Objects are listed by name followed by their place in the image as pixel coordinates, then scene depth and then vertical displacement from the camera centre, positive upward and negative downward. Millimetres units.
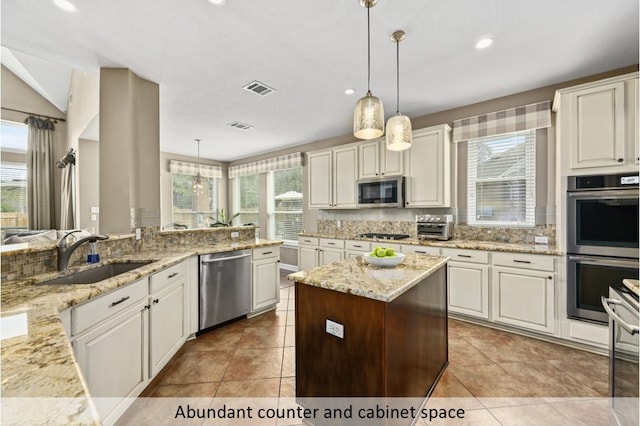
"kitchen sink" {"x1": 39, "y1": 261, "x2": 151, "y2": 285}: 1782 -452
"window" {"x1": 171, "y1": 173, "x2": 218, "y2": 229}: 6301 +265
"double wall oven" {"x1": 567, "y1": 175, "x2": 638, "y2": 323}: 2221 -240
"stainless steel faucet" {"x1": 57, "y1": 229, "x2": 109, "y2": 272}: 1834 -262
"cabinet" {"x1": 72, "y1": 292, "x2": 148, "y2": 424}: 1419 -858
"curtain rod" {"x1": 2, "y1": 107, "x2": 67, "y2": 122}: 4653 +1769
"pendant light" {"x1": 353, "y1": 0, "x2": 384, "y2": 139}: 1633 +576
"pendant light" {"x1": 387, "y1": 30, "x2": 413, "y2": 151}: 1868 +542
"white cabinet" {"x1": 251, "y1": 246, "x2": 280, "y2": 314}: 3277 -829
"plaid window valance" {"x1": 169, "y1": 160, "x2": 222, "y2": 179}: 6100 +1034
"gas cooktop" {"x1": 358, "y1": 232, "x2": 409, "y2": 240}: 3733 -355
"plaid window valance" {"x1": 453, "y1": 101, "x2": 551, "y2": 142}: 3012 +1068
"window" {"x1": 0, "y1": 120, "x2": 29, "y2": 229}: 4574 +646
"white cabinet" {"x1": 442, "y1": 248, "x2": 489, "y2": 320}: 2922 -783
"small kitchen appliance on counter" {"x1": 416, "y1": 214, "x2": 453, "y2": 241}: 3391 -197
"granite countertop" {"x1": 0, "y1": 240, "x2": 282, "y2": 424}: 521 -401
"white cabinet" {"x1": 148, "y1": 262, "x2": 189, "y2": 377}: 1999 -841
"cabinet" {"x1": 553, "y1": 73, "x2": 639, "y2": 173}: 2248 +752
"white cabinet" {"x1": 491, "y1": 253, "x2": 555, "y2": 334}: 2588 -796
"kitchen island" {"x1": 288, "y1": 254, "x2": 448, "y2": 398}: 1387 -671
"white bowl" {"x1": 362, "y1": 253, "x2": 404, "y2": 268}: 1858 -339
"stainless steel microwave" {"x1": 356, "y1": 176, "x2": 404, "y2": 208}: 3746 +281
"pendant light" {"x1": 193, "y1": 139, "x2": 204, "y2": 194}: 5314 +535
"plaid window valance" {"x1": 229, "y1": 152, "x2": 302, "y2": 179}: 5582 +1058
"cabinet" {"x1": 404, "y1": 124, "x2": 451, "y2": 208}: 3449 +565
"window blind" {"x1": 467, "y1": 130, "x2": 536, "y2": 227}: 3164 +384
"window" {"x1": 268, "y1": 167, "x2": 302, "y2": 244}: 5797 +176
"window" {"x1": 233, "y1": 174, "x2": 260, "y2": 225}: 6645 +331
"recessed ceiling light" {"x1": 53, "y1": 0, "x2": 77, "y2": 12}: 1786 +1390
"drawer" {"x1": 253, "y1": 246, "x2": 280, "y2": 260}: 3290 -507
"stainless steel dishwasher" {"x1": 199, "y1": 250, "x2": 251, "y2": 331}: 2791 -810
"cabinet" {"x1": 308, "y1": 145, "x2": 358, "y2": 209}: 4332 +572
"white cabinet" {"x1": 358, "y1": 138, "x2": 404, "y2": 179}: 3821 +746
